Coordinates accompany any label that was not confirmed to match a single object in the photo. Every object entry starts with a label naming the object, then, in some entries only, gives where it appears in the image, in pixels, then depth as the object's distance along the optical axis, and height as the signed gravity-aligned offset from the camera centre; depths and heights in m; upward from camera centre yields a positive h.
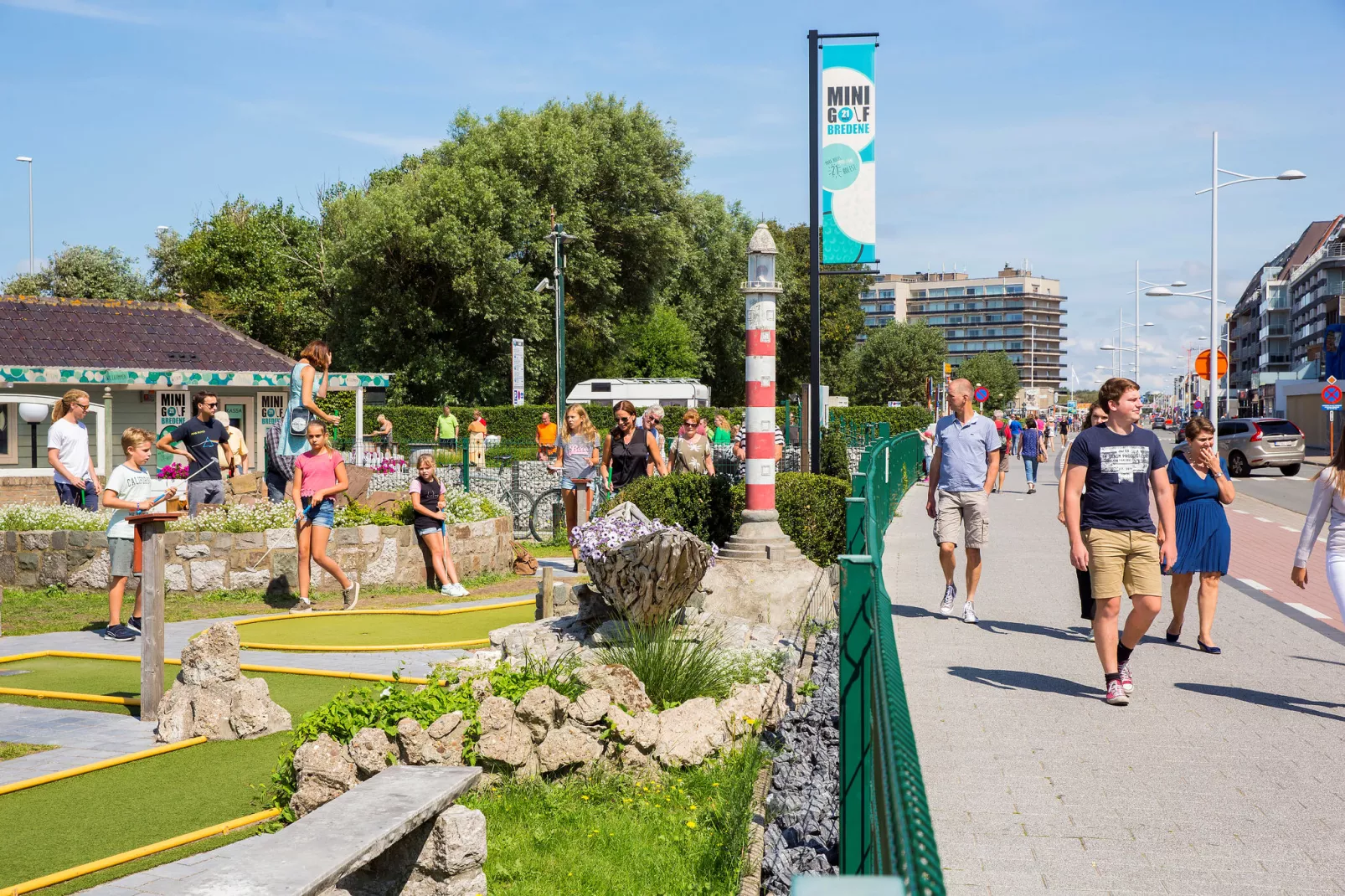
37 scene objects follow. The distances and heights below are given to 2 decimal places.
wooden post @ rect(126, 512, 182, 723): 6.59 -1.22
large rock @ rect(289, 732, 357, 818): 4.86 -1.52
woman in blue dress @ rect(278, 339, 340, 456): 10.55 +0.29
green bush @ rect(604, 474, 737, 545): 10.91 -0.85
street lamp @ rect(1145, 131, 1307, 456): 32.62 +5.37
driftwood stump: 7.45 -1.03
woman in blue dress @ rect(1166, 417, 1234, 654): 8.12 -0.70
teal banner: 14.14 +3.11
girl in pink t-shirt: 10.46 -0.79
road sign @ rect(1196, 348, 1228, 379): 30.25 +1.30
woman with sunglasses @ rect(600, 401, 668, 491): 12.98 -0.47
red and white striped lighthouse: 10.22 +0.29
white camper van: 41.31 +0.69
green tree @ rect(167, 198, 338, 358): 55.12 +6.65
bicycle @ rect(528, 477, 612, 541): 15.96 -1.42
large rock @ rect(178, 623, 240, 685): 6.29 -1.34
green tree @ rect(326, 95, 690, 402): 39.66 +5.71
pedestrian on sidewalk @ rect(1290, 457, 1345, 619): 6.41 -0.61
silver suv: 32.53 -0.84
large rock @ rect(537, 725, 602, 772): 5.48 -1.58
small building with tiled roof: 21.66 +0.97
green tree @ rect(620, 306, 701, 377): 50.16 +2.89
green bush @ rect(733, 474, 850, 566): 11.80 -1.03
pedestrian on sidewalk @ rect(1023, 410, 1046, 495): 24.69 -0.78
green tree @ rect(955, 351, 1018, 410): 117.89 +3.86
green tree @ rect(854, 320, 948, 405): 92.12 +4.05
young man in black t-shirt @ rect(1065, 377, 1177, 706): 6.77 -0.64
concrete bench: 3.38 -1.37
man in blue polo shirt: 9.36 -0.52
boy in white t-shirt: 8.86 -0.71
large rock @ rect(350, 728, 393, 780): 5.03 -1.46
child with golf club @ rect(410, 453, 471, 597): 11.57 -1.14
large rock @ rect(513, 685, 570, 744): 5.52 -1.41
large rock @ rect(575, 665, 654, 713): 5.97 -1.41
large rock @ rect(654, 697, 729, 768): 5.66 -1.57
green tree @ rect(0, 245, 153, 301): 63.22 +7.00
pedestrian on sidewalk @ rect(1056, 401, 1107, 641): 8.73 -1.33
